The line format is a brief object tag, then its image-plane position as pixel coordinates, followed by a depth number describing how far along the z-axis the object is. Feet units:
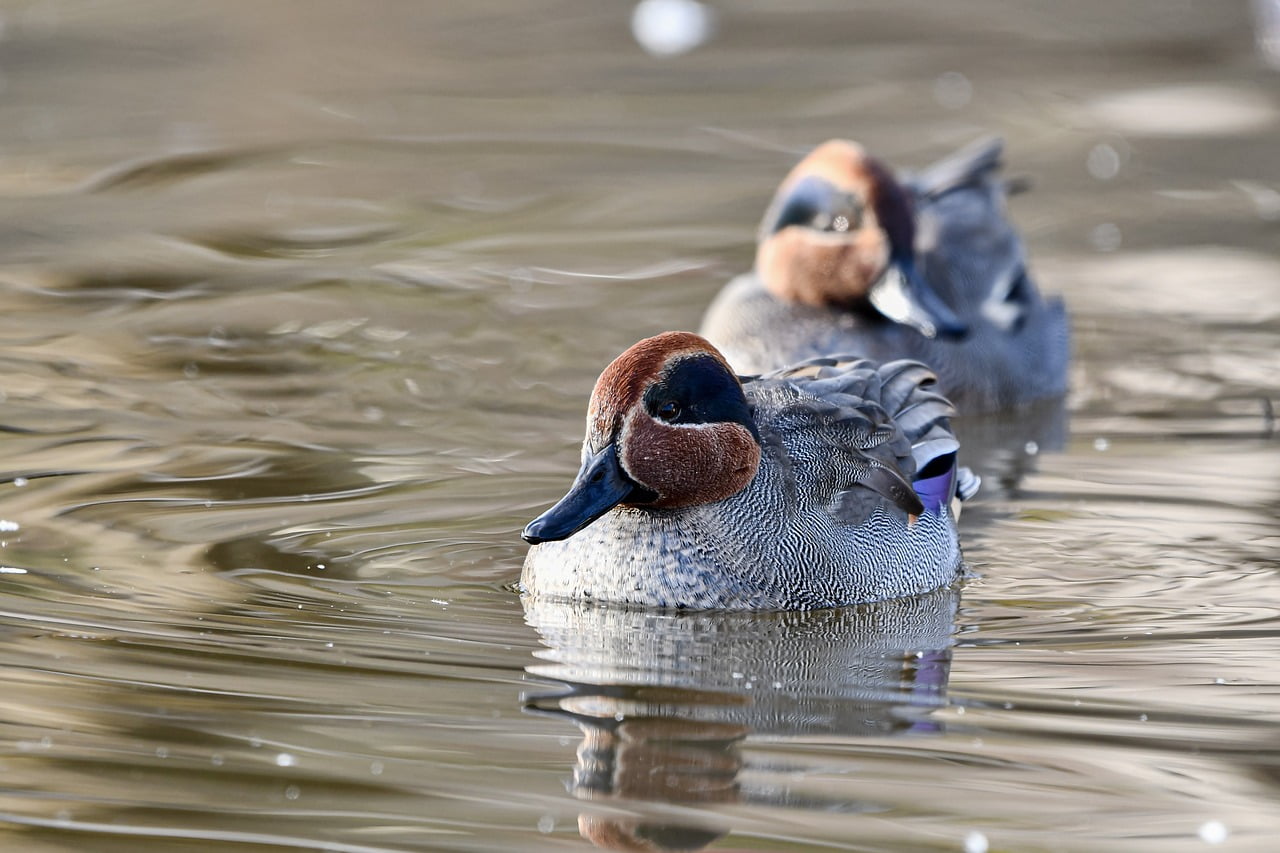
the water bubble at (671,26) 60.92
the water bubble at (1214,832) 17.26
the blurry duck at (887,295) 35.42
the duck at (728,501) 23.35
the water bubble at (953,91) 55.65
